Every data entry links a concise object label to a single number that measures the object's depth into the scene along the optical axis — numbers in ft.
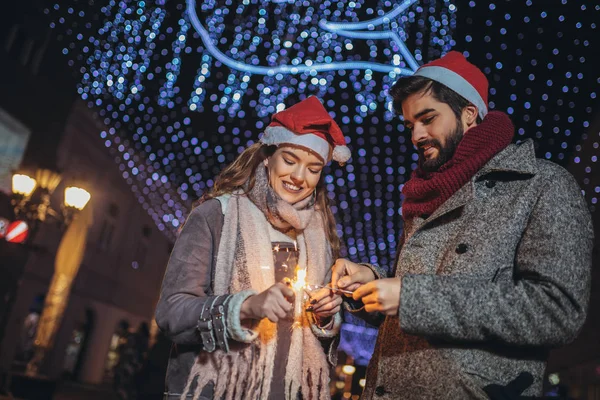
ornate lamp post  32.78
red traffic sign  36.65
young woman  7.61
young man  6.02
